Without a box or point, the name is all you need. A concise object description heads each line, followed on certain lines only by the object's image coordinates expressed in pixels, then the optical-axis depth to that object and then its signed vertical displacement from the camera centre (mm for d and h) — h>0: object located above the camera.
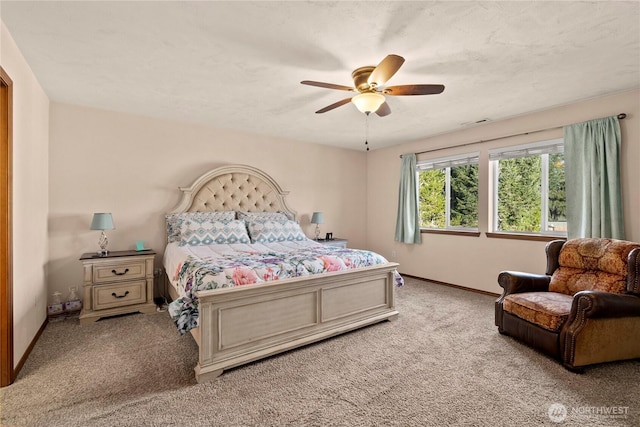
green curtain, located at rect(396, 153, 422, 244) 5117 +170
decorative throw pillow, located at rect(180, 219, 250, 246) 3576 -257
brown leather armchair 2191 -758
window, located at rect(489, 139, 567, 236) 3699 +333
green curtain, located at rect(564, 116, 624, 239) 3084 +380
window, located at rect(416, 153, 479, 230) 4539 +347
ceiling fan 2192 +1000
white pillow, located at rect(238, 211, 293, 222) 4279 -55
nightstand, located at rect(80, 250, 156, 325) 3141 -808
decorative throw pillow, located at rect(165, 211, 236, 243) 3785 -84
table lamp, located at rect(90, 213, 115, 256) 3236 -113
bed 2178 -671
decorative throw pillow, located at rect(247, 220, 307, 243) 3981 -270
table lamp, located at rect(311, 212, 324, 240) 5016 -96
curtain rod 3074 +1044
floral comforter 2182 -483
